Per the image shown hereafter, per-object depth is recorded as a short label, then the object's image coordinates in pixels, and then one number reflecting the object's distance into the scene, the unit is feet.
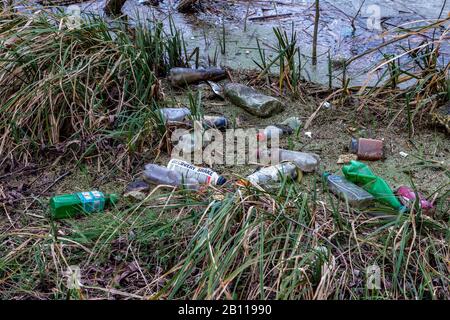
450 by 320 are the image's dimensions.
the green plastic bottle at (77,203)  7.84
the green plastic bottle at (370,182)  7.69
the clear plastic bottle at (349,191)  7.72
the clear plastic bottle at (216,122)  9.55
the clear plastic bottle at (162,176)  8.36
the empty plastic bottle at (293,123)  9.70
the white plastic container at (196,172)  8.29
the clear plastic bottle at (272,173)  8.09
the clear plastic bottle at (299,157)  8.64
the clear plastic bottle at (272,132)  9.39
